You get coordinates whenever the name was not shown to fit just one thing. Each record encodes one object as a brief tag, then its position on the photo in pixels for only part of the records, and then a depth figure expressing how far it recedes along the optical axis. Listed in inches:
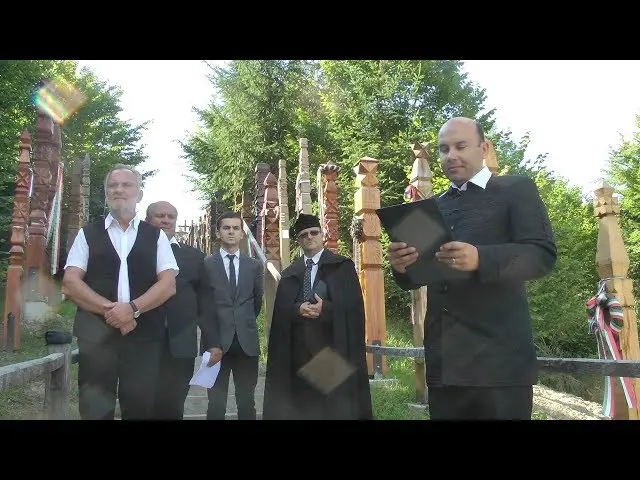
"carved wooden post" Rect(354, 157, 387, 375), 201.0
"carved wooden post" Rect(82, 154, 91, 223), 448.8
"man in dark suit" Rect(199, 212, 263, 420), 142.9
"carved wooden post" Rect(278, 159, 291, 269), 291.3
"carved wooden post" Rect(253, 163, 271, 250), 340.5
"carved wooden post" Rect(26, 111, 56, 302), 291.3
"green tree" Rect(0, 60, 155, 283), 479.2
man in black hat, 132.1
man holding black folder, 78.5
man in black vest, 104.4
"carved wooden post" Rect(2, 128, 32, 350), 271.7
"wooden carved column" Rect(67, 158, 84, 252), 401.1
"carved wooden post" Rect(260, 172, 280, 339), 290.4
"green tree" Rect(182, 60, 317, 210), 523.8
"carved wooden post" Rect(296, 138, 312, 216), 292.5
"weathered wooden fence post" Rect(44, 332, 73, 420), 132.9
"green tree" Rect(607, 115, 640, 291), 577.9
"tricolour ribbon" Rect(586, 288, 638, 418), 151.9
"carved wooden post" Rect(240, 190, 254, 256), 368.3
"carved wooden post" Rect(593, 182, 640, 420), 152.0
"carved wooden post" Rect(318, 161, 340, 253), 258.7
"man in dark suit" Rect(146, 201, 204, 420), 140.4
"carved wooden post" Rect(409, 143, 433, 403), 182.7
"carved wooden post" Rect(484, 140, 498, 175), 161.2
